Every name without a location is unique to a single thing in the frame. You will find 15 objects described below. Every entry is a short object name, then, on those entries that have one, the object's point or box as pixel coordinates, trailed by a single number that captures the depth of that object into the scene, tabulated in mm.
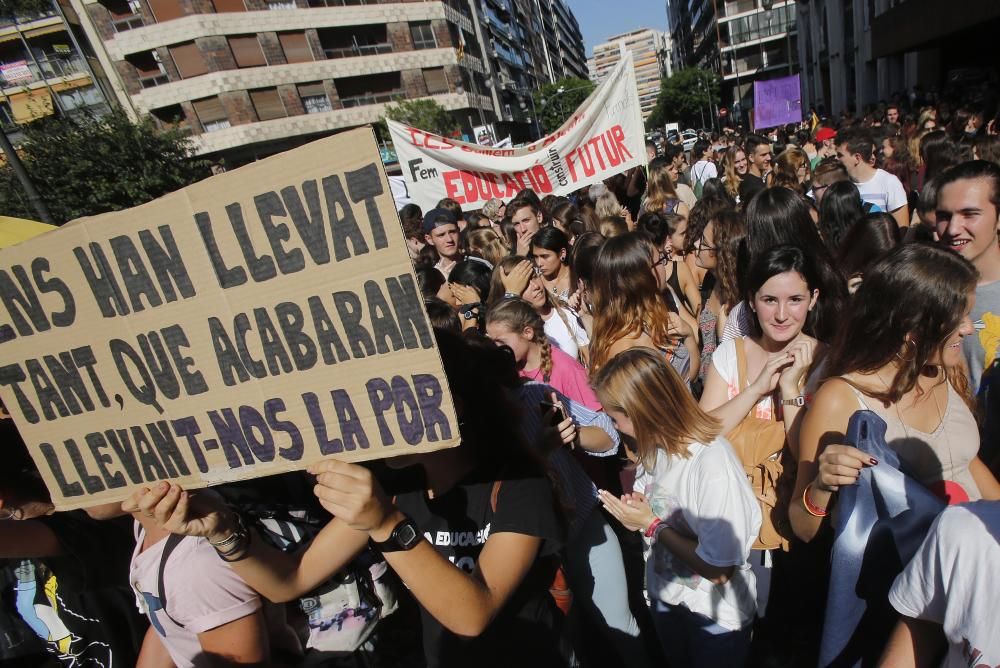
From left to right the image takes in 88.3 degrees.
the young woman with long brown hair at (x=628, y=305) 3051
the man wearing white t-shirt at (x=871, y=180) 4637
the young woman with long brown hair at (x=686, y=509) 1832
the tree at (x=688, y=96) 61469
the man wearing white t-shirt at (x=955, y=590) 1096
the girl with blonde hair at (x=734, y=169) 7867
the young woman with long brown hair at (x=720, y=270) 3471
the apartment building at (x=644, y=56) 174238
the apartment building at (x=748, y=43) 53938
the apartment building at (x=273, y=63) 27906
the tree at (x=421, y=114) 28734
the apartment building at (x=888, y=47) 15344
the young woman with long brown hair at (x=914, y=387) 1712
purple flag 13742
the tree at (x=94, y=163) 18984
